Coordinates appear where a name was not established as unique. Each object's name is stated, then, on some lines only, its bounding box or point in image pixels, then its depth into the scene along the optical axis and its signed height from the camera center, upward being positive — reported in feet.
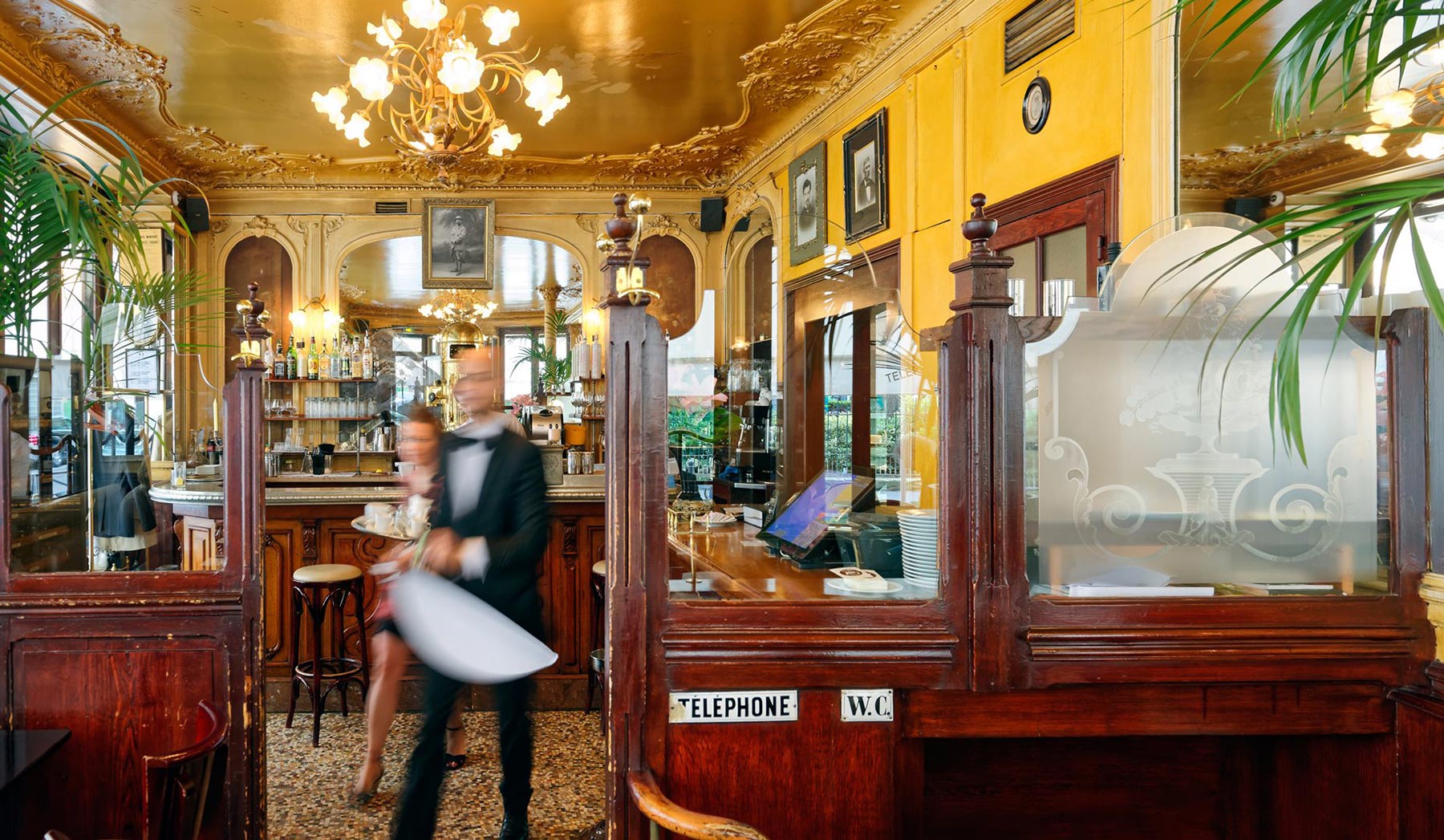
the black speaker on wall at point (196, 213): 28.30 +7.18
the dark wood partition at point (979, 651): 5.98 -1.60
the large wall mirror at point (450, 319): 35.01 +6.48
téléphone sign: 6.03 -1.98
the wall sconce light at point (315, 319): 29.12 +3.74
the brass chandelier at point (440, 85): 13.61 +5.88
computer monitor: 7.75 -0.81
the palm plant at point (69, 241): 7.47 +1.71
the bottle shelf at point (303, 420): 29.60 +0.34
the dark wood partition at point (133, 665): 8.13 -2.23
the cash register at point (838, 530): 7.15 -0.94
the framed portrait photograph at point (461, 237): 29.50 +6.56
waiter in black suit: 8.91 -1.26
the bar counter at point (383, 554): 14.48 -2.22
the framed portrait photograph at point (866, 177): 19.93 +5.98
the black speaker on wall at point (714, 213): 30.04 +7.41
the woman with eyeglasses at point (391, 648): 10.31 -2.82
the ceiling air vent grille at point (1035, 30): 13.75 +6.54
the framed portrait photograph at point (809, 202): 23.12 +6.18
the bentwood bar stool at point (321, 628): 13.17 -3.24
